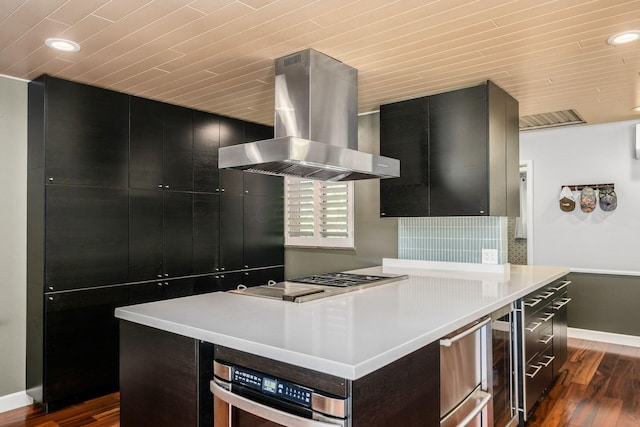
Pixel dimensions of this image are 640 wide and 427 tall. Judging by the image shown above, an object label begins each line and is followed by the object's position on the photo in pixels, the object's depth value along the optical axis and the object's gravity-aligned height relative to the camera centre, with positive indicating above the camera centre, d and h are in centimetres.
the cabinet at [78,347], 292 -89
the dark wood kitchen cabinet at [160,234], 341 -11
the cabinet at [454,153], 312 +50
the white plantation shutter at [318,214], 428 +6
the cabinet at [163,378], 165 -64
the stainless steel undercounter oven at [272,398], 126 -57
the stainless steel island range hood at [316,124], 226 +55
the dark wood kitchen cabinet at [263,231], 432 -12
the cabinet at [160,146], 345 +62
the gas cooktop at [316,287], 223 -40
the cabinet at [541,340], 255 -82
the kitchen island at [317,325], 135 -41
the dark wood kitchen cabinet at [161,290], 340 -57
